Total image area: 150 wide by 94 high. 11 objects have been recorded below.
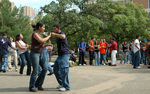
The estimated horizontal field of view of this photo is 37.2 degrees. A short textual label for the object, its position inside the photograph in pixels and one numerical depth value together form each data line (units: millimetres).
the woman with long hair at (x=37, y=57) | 6293
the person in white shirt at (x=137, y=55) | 13461
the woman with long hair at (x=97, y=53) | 16234
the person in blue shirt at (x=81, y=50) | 16328
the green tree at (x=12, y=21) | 35000
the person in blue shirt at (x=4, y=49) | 11133
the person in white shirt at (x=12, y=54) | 11715
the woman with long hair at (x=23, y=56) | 9898
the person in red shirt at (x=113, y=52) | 15780
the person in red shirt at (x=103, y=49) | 16672
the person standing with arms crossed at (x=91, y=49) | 16325
